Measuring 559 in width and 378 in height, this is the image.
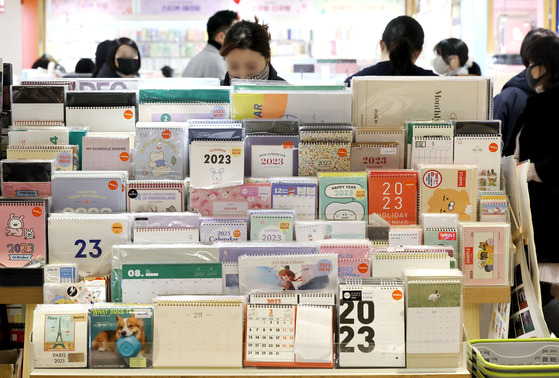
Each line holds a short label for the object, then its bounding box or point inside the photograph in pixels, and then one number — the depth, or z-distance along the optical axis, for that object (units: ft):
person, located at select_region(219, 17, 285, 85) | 24.84
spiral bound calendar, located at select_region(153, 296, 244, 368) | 16.28
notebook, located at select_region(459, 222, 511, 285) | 18.85
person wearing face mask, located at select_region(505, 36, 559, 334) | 25.46
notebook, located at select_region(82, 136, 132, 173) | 20.03
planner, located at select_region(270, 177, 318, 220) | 19.30
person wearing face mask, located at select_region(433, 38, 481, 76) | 39.40
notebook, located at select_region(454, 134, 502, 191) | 20.25
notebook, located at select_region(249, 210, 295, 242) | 18.75
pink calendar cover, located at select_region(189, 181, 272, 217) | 19.13
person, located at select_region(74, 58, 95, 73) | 52.26
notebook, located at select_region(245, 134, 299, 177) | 19.90
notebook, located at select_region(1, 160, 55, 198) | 18.98
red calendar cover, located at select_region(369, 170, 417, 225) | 19.48
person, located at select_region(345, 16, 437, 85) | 28.63
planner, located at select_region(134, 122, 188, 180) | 19.76
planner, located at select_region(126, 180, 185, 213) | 19.29
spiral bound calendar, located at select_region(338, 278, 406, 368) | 16.37
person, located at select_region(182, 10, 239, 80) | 34.50
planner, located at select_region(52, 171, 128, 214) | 19.10
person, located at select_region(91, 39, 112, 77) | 37.52
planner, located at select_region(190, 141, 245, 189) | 19.02
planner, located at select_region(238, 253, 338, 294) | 17.33
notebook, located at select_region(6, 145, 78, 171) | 19.74
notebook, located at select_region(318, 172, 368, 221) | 19.26
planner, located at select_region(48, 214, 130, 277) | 18.40
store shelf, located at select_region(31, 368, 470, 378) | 16.10
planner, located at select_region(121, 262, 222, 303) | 17.25
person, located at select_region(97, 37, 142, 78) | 36.04
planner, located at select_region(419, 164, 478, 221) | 19.56
